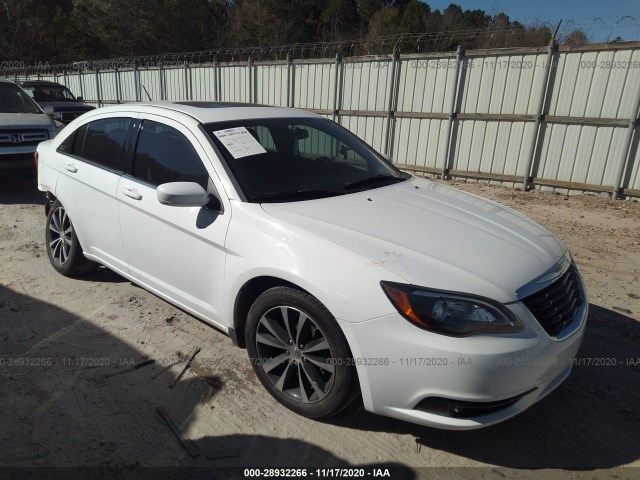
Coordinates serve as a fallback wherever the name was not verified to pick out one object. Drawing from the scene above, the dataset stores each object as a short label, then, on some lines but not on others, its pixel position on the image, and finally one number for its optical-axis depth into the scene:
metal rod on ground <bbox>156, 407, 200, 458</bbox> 2.47
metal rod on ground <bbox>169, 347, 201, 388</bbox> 3.02
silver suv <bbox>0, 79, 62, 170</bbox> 7.48
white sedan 2.21
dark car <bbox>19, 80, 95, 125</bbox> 13.46
